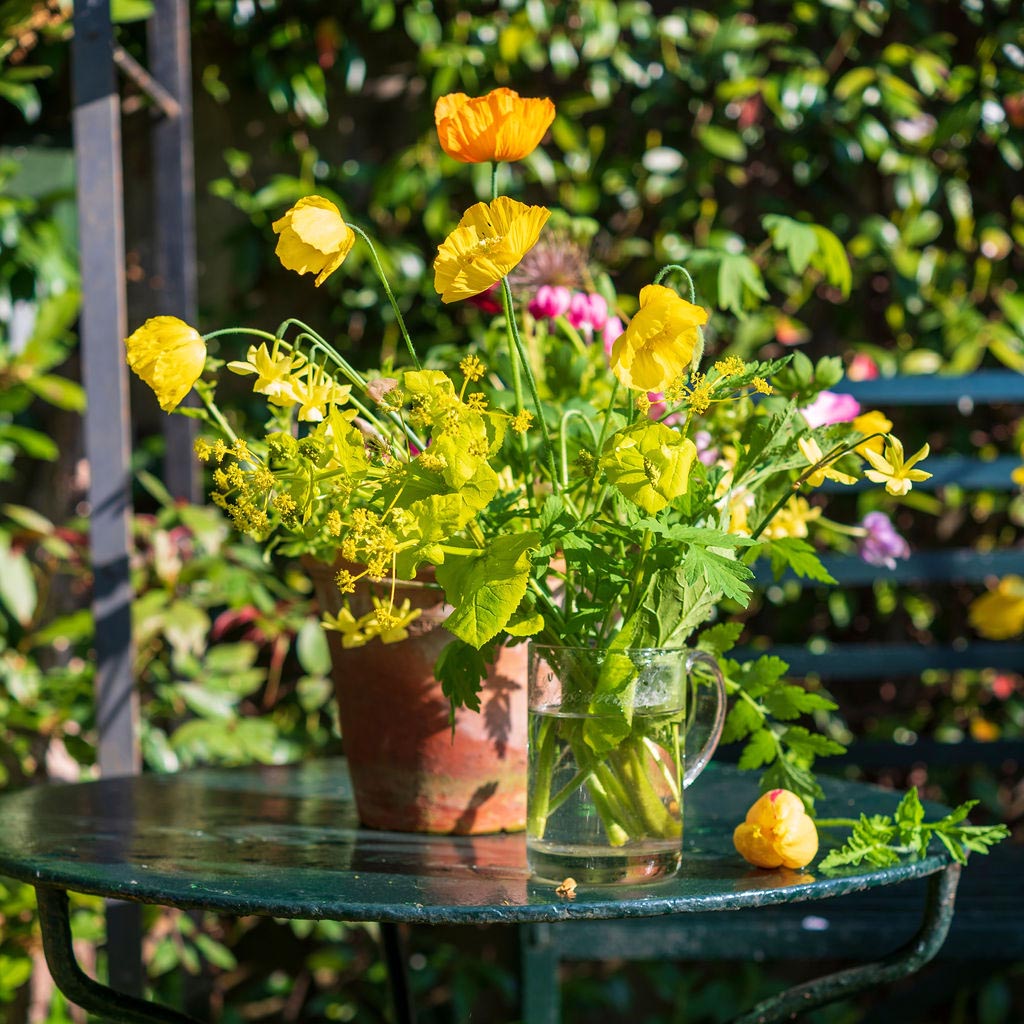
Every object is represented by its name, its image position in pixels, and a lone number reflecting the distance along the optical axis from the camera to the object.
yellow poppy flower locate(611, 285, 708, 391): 2.27
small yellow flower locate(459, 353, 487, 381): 2.29
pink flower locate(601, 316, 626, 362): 2.58
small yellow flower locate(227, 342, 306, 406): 2.36
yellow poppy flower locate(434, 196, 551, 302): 2.27
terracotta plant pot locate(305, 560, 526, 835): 2.53
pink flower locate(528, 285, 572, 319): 2.56
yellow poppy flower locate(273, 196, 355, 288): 2.31
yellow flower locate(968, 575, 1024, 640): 4.27
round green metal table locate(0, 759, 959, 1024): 2.30
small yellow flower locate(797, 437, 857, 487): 2.37
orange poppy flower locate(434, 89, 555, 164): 2.30
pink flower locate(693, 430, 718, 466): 2.51
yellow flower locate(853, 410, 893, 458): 2.37
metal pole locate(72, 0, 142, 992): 2.99
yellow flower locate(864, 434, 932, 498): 2.32
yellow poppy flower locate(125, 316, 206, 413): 2.30
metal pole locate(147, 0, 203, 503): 3.60
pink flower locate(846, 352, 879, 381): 4.05
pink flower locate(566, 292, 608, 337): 2.57
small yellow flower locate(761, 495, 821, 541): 2.53
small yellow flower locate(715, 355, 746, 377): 2.30
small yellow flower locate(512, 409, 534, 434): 2.30
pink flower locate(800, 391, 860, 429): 2.52
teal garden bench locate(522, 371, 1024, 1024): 3.09
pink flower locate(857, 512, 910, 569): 2.59
